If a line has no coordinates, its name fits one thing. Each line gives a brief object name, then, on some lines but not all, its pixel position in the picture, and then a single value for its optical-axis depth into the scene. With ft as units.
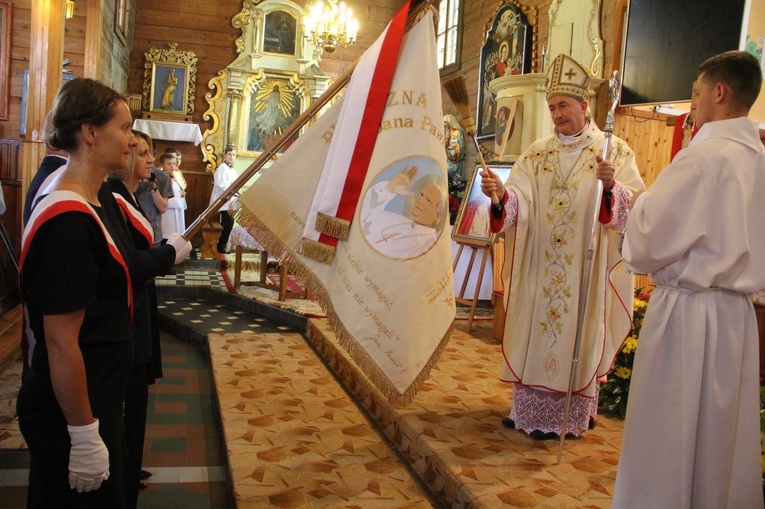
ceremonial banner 8.70
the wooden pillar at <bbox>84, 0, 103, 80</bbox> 24.91
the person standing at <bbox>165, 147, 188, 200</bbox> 30.14
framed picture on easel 19.49
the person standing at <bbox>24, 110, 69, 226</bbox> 8.18
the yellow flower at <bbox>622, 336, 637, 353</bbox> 12.44
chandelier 32.30
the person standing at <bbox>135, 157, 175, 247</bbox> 13.91
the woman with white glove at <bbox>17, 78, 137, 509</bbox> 4.54
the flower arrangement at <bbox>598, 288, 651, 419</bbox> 12.03
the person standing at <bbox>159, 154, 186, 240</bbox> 28.09
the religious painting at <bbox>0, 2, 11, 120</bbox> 23.25
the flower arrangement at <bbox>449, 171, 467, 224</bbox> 26.23
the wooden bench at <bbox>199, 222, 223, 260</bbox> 32.09
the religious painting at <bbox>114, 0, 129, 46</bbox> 31.50
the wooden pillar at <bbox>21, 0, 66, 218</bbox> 18.34
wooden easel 18.74
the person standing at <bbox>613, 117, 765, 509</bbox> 6.35
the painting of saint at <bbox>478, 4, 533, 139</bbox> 26.81
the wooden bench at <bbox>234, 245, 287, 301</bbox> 24.29
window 35.73
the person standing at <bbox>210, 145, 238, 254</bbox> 34.88
